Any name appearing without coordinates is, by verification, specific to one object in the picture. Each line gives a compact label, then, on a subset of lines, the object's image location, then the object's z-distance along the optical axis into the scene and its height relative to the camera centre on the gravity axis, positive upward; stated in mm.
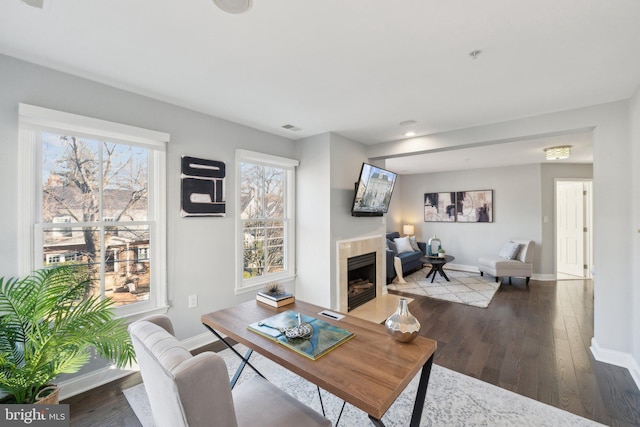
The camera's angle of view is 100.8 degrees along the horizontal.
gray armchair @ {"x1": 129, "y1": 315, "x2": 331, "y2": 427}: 739 -510
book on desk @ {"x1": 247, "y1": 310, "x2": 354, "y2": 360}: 1265 -642
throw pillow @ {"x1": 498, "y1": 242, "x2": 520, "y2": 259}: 5297 -761
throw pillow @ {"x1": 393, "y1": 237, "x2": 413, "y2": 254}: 6027 -726
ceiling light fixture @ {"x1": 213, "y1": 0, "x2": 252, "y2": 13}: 1302 +1047
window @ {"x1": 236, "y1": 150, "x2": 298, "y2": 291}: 3145 -60
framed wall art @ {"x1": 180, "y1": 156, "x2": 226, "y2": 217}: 2592 +274
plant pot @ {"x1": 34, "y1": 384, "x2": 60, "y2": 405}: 1470 -1032
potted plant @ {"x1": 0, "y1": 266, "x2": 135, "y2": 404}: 1425 -692
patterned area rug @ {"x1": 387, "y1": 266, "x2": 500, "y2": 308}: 4289 -1371
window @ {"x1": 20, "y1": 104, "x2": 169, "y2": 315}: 1879 +93
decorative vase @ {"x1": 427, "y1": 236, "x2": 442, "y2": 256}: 6505 -815
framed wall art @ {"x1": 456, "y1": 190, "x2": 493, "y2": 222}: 6133 +175
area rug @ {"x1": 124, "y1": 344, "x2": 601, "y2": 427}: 1752 -1377
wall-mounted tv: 3504 +317
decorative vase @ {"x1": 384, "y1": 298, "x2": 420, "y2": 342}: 1290 -554
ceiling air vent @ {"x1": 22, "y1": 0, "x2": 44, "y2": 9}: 1320 +1066
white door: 5602 -297
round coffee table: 5312 -974
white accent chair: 5086 -987
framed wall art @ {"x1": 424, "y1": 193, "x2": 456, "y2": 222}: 6617 +161
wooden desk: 966 -652
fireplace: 3537 -837
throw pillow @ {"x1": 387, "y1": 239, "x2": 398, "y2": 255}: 5996 -740
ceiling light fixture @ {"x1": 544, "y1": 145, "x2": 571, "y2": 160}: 4120 +970
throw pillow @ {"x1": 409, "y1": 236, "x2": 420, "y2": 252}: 6380 -740
